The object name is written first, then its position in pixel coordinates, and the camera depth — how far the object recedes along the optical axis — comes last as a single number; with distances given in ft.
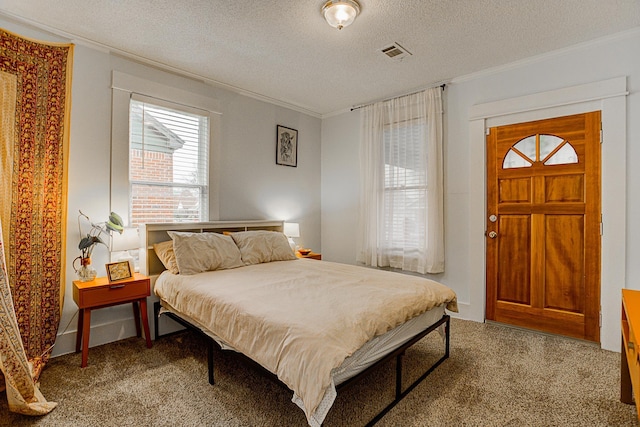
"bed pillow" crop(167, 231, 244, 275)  9.14
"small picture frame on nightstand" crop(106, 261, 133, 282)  8.58
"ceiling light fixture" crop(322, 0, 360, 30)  7.25
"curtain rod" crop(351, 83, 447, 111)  11.93
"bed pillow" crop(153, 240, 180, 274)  9.26
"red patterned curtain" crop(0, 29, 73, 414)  7.52
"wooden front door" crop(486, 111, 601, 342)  9.23
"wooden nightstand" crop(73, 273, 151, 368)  7.91
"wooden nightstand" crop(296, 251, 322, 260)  13.51
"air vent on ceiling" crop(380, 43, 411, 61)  9.39
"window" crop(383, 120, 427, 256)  12.58
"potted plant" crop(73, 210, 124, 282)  8.48
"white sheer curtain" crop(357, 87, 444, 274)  12.01
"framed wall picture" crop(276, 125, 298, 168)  14.20
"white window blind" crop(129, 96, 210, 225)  10.14
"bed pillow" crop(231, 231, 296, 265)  10.59
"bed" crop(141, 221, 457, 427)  4.90
